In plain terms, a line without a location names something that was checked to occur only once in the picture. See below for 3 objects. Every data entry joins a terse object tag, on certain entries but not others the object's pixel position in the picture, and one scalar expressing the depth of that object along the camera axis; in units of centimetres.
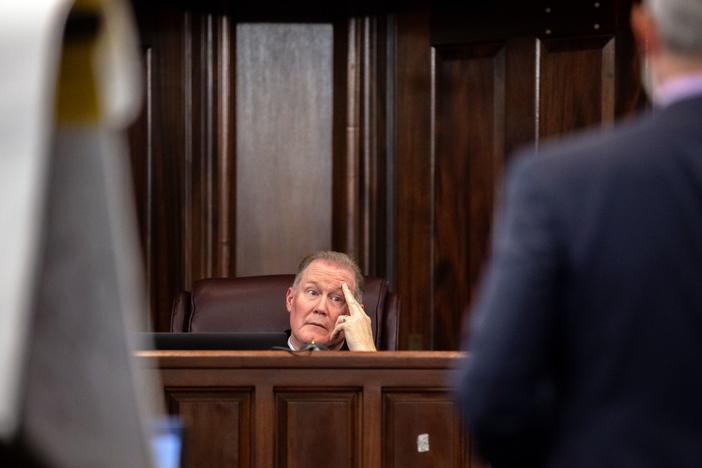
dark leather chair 1018
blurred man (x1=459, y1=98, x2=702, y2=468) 526
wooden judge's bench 935
